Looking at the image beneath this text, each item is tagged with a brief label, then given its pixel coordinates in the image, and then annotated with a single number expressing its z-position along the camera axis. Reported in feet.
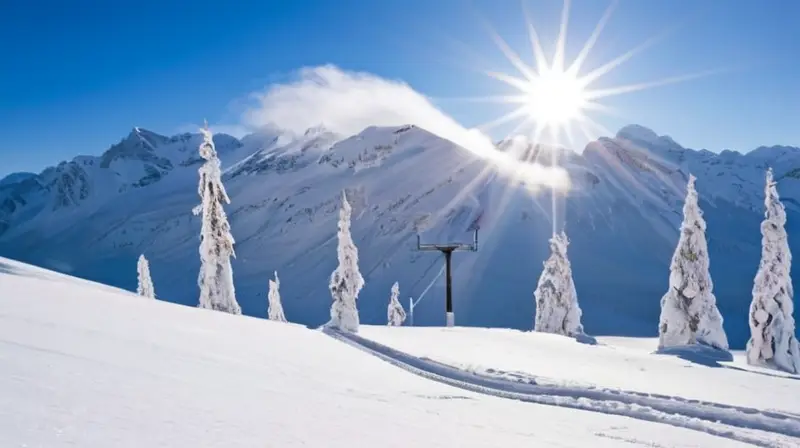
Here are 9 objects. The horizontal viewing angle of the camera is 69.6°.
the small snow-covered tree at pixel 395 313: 183.21
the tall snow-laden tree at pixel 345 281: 94.39
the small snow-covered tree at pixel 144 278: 185.68
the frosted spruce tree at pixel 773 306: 84.33
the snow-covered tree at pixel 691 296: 88.69
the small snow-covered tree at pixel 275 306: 170.91
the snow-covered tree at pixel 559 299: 127.03
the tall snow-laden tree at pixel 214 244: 95.66
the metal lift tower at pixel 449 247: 122.11
